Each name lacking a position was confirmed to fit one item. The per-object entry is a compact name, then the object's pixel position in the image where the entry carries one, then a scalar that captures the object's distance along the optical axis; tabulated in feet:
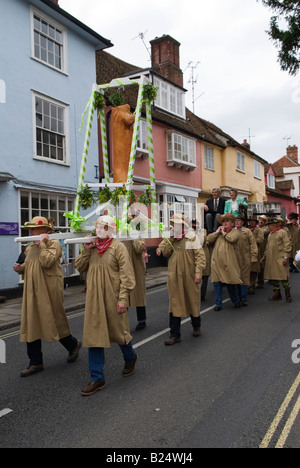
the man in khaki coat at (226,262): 25.82
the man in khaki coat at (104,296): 13.37
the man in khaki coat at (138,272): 21.02
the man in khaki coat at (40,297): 15.25
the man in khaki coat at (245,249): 28.43
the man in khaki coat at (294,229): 43.80
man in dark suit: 30.50
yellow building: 70.64
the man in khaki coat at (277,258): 27.94
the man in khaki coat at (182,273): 18.74
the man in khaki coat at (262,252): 35.09
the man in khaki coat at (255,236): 32.65
